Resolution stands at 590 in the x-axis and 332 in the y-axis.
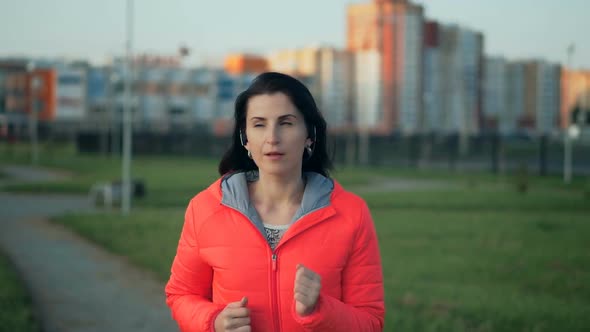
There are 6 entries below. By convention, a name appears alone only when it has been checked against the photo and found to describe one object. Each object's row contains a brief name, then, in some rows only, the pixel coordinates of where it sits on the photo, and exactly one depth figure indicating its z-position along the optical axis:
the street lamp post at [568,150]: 28.13
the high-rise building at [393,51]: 77.06
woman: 2.19
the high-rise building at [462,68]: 77.81
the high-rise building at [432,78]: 74.31
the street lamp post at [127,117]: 14.83
